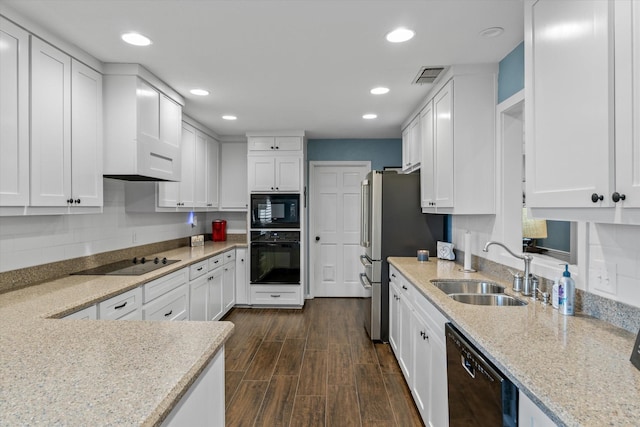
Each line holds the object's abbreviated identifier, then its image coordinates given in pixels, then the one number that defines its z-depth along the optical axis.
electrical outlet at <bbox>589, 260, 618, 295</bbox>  1.51
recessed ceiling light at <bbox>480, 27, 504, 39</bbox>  2.11
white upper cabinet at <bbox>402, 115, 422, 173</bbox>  3.74
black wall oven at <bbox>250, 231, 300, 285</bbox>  4.86
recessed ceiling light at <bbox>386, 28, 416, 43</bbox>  2.12
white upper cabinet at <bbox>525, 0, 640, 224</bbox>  0.99
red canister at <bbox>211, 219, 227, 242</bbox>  5.19
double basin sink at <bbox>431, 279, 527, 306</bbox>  2.10
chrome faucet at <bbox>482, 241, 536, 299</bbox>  2.02
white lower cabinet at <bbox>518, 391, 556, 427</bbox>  1.00
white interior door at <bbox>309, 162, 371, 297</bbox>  5.53
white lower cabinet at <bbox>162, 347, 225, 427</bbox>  1.05
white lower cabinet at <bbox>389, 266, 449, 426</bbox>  1.88
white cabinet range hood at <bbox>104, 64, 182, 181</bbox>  2.62
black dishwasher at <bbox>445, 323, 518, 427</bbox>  1.17
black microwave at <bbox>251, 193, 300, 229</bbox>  4.84
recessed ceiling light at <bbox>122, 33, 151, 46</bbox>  2.19
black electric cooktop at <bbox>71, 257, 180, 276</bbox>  2.65
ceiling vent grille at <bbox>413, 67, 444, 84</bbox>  2.73
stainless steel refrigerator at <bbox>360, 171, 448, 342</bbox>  3.59
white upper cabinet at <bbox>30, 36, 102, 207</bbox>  2.02
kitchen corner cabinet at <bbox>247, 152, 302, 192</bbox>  4.84
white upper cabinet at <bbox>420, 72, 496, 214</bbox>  2.62
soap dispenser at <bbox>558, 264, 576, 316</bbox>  1.64
